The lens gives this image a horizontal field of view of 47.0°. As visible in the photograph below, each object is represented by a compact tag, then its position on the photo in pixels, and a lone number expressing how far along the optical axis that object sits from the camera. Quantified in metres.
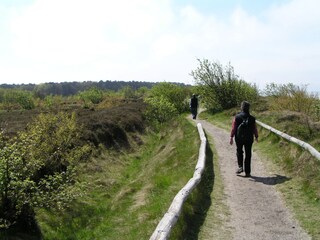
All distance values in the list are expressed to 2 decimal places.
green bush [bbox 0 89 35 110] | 75.31
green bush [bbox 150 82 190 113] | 45.50
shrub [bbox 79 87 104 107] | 81.59
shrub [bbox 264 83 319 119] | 22.56
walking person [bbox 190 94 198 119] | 29.81
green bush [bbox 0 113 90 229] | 10.94
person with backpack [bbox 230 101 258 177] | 10.86
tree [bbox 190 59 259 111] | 33.91
